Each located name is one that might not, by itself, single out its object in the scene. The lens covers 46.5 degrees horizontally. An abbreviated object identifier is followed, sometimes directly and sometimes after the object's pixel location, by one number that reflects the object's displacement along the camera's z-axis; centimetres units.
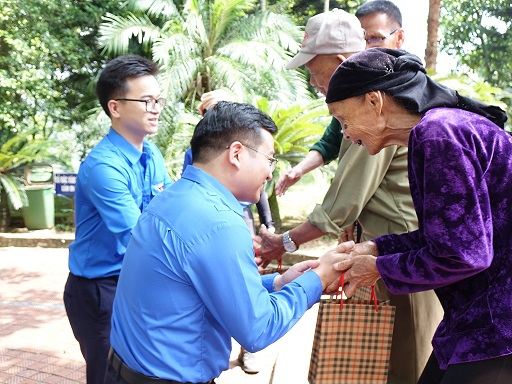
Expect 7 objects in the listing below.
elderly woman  172
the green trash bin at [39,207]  1088
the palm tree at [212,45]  1247
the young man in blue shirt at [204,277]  184
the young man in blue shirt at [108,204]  292
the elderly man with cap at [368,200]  276
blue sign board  1034
